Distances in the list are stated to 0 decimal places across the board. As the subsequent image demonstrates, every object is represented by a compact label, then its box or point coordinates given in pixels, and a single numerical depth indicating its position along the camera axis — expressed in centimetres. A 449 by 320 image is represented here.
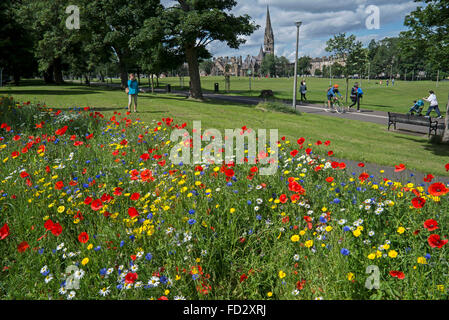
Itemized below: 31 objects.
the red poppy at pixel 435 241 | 221
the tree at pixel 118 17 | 2620
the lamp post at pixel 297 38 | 2017
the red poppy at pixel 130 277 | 217
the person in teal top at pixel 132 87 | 1343
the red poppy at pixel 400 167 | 345
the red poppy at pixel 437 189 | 255
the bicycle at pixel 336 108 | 2280
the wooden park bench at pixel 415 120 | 1430
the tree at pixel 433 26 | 1091
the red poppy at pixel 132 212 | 266
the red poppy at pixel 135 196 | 291
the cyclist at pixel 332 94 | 2223
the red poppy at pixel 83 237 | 250
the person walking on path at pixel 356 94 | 2381
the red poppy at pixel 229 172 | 342
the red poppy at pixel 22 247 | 240
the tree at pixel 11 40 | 2408
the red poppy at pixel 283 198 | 311
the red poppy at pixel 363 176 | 336
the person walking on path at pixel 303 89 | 2931
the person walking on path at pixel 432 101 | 1941
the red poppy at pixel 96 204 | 292
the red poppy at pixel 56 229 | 248
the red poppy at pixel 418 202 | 250
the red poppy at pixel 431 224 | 227
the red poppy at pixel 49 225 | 249
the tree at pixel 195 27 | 2167
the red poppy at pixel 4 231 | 238
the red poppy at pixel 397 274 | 209
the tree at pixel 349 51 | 2794
